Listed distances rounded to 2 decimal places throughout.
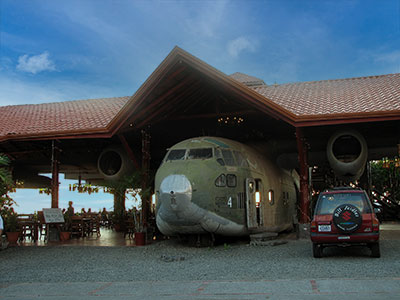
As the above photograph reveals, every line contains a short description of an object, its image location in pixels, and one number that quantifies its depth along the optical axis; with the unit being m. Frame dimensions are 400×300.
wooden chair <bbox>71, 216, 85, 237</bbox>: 19.40
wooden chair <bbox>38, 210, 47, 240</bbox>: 17.98
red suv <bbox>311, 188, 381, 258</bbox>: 10.22
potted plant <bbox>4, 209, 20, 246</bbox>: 17.23
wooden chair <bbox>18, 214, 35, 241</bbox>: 17.90
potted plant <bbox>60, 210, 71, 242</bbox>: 18.36
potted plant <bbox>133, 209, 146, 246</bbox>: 15.68
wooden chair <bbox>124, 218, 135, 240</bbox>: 19.03
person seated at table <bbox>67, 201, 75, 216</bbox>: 20.22
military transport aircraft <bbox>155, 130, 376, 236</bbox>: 12.62
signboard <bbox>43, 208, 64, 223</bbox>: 17.27
